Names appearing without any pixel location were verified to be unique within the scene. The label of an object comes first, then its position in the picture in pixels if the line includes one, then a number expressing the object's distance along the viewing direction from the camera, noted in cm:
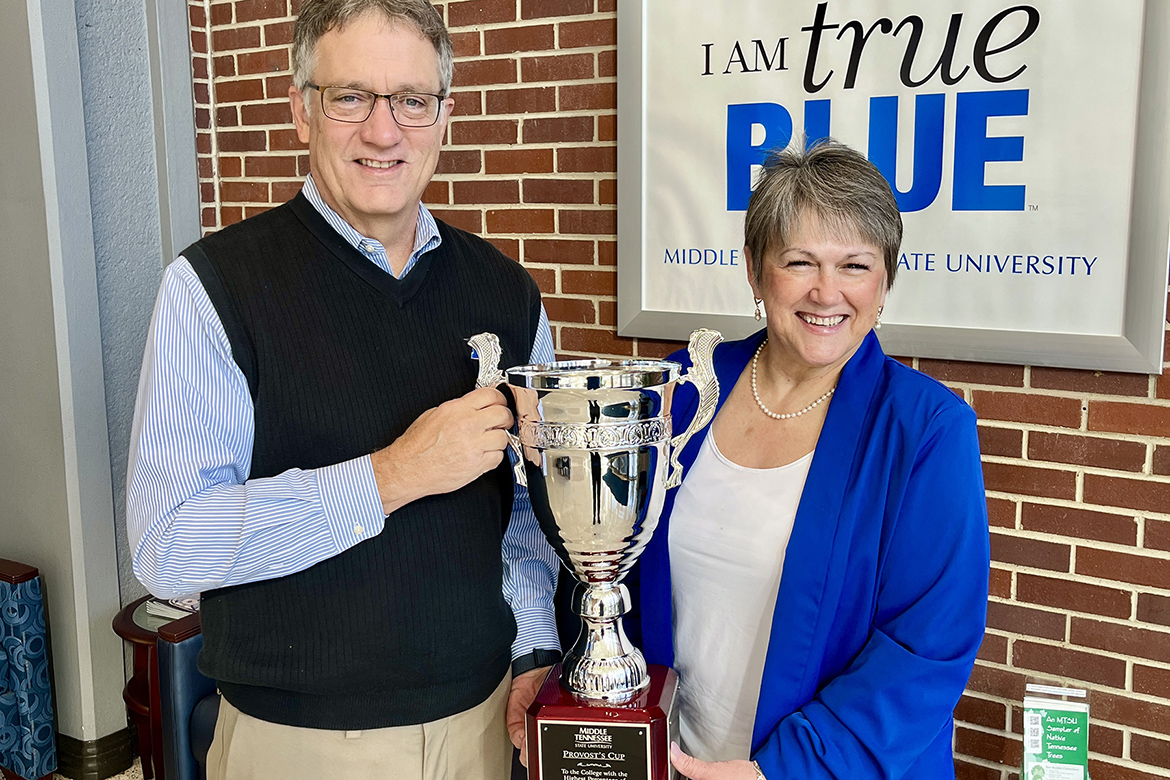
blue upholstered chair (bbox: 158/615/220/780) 255
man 138
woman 134
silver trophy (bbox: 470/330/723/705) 134
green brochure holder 198
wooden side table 269
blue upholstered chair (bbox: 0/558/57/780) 296
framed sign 191
